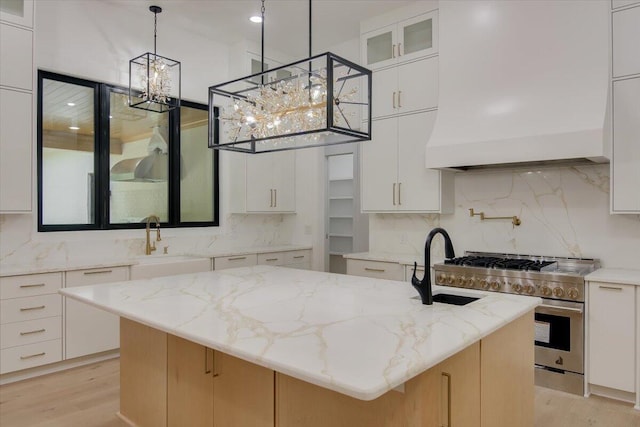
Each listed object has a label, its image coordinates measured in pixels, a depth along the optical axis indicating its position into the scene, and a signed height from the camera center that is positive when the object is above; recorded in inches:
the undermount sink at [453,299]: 84.8 -17.0
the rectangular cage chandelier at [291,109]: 85.1 +21.8
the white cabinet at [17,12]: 131.3 +60.3
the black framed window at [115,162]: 155.0 +19.7
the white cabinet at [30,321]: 128.4 -33.3
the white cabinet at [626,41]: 120.7 +47.4
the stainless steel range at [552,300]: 122.1 -24.8
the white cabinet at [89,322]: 140.9 -36.9
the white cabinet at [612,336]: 115.0 -32.9
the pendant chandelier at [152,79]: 156.0 +48.8
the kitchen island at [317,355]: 53.6 -17.5
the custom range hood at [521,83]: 120.2 +38.8
